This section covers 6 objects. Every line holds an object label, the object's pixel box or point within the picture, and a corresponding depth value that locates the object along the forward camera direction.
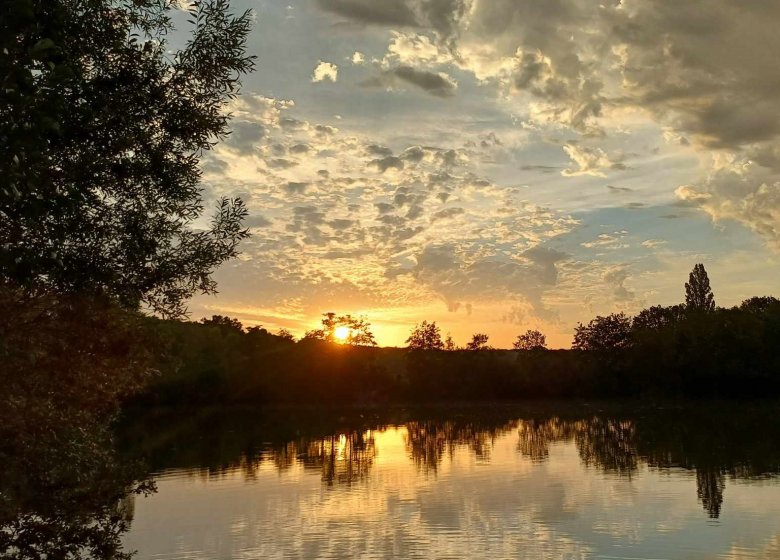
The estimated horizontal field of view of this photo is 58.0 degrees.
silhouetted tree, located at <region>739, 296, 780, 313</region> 169.12
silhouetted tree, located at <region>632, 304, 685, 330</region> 160.56
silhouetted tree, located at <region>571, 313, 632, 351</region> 140.75
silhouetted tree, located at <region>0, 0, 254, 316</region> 14.20
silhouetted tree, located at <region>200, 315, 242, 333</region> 172.75
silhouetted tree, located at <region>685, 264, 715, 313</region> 162.12
